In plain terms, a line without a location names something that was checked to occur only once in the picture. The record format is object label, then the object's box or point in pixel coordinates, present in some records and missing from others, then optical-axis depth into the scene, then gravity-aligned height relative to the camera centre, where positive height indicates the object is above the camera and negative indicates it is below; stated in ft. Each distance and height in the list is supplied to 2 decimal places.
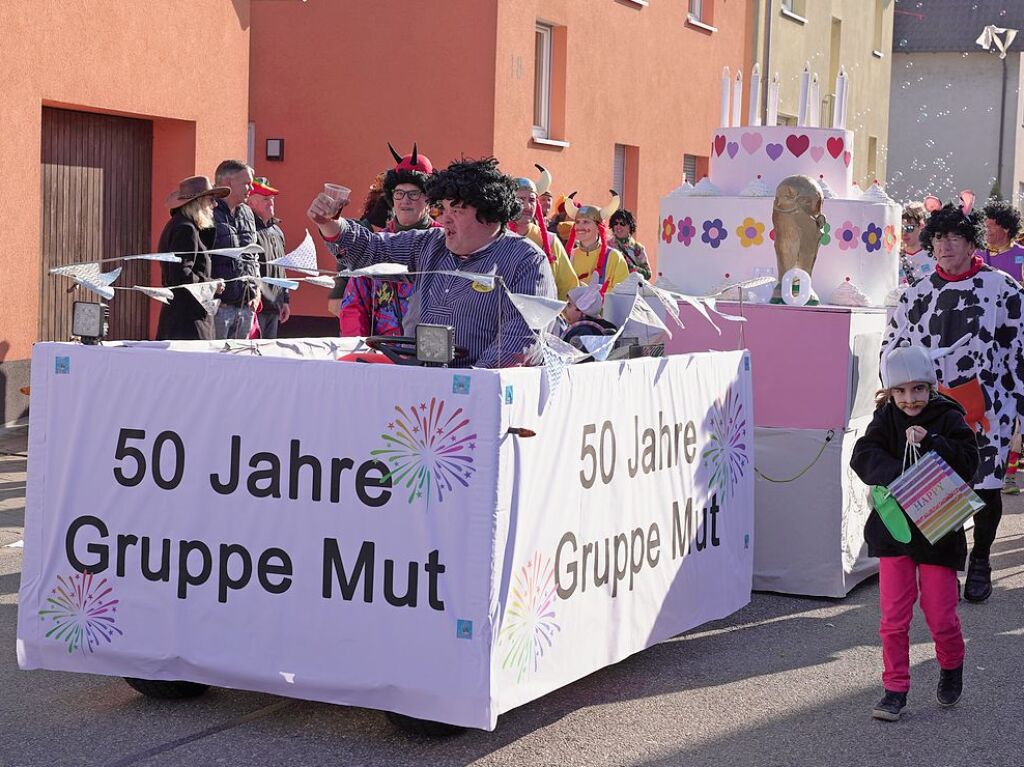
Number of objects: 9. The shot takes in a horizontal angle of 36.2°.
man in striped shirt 18.39 +0.22
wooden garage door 38.81 +1.54
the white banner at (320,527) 15.25 -2.61
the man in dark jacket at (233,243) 31.01 +0.50
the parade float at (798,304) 24.22 -0.31
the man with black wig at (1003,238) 33.73 +1.20
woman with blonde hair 29.55 +0.39
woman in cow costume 24.21 -0.70
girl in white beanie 17.76 -2.90
